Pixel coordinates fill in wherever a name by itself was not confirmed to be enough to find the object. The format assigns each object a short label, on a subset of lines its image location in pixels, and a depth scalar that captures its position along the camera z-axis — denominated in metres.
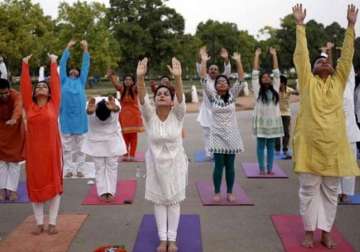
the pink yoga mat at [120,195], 7.00
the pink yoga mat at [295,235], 5.04
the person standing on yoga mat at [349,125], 6.71
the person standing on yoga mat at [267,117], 8.44
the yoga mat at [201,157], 10.28
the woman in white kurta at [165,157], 5.00
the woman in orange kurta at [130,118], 10.35
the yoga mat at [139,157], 10.43
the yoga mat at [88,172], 8.70
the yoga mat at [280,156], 10.35
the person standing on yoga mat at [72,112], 8.53
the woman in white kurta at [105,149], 7.00
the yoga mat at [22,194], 7.12
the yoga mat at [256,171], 8.58
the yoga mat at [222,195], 6.85
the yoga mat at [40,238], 5.17
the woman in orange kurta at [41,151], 5.51
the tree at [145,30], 49.97
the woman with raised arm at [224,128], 6.75
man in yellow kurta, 4.94
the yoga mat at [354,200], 6.77
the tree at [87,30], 37.62
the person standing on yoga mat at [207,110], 8.12
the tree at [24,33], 32.88
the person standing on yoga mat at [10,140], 6.63
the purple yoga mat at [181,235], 5.15
